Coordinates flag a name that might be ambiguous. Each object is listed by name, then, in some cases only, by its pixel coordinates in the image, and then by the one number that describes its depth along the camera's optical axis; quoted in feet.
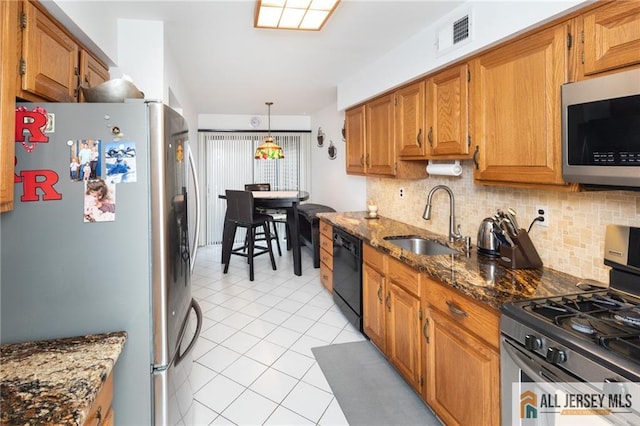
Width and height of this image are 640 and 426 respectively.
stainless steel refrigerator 4.24
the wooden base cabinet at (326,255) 12.42
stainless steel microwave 4.03
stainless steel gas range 3.22
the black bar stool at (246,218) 15.23
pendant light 18.08
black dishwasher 9.59
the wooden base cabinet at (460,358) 4.78
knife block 5.98
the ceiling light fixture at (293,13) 6.94
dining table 15.75
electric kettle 6.83
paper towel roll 8.13
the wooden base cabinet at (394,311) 6.76
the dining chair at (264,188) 20.16
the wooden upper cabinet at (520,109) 5.10
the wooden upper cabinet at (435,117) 7.09
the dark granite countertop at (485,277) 4.88
